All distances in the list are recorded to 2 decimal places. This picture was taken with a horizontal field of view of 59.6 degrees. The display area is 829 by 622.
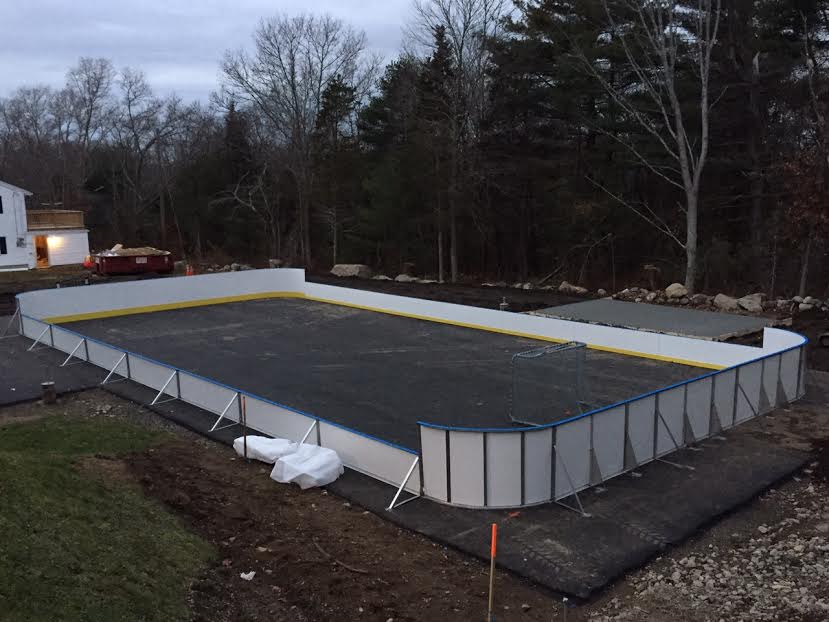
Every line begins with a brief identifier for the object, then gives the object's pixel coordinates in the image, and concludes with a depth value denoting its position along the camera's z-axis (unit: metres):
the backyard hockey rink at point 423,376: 10.20
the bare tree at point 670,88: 26.06
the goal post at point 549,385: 13.94
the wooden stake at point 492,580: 7.27
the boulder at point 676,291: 26.20
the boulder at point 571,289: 29.09
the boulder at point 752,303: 22.95
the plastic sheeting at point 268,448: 11.76
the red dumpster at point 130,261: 35.88
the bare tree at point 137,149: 57.25
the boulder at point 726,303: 23.66
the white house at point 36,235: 39.75
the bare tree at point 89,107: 62.78
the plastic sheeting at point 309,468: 10.90
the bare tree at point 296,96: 44.09
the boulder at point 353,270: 36.72
